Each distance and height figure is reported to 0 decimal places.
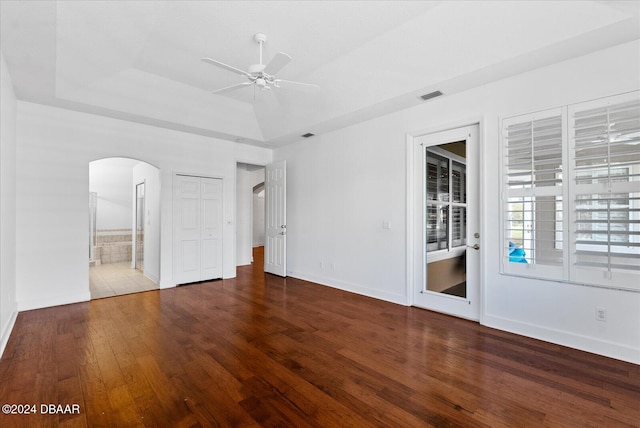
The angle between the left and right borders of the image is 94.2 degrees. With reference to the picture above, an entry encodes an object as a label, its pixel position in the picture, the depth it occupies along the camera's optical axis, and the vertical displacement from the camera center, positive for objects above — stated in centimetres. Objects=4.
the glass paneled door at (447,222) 378 -10
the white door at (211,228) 591 -28
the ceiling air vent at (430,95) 386 +157
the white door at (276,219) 625 -10
